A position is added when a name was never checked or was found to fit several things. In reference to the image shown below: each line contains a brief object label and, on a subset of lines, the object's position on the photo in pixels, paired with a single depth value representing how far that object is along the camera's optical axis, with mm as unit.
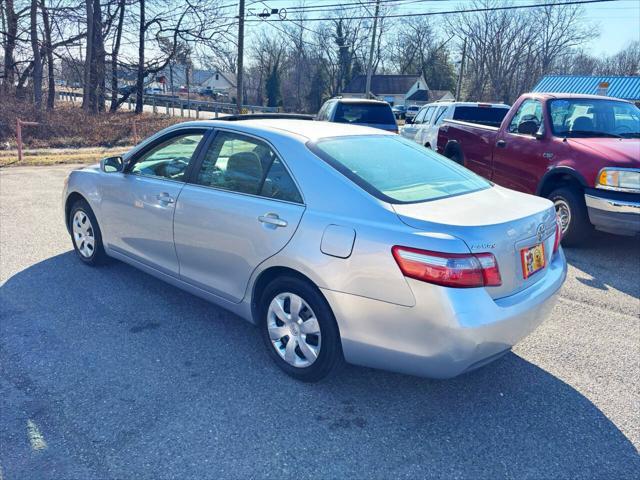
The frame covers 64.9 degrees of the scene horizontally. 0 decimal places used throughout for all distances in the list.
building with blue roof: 30594
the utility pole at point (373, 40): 27125
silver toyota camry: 2594
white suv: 10656
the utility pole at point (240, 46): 22375
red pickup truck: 5613
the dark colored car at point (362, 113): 10820
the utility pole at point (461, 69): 47806
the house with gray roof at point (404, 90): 71688
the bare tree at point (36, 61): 18922
